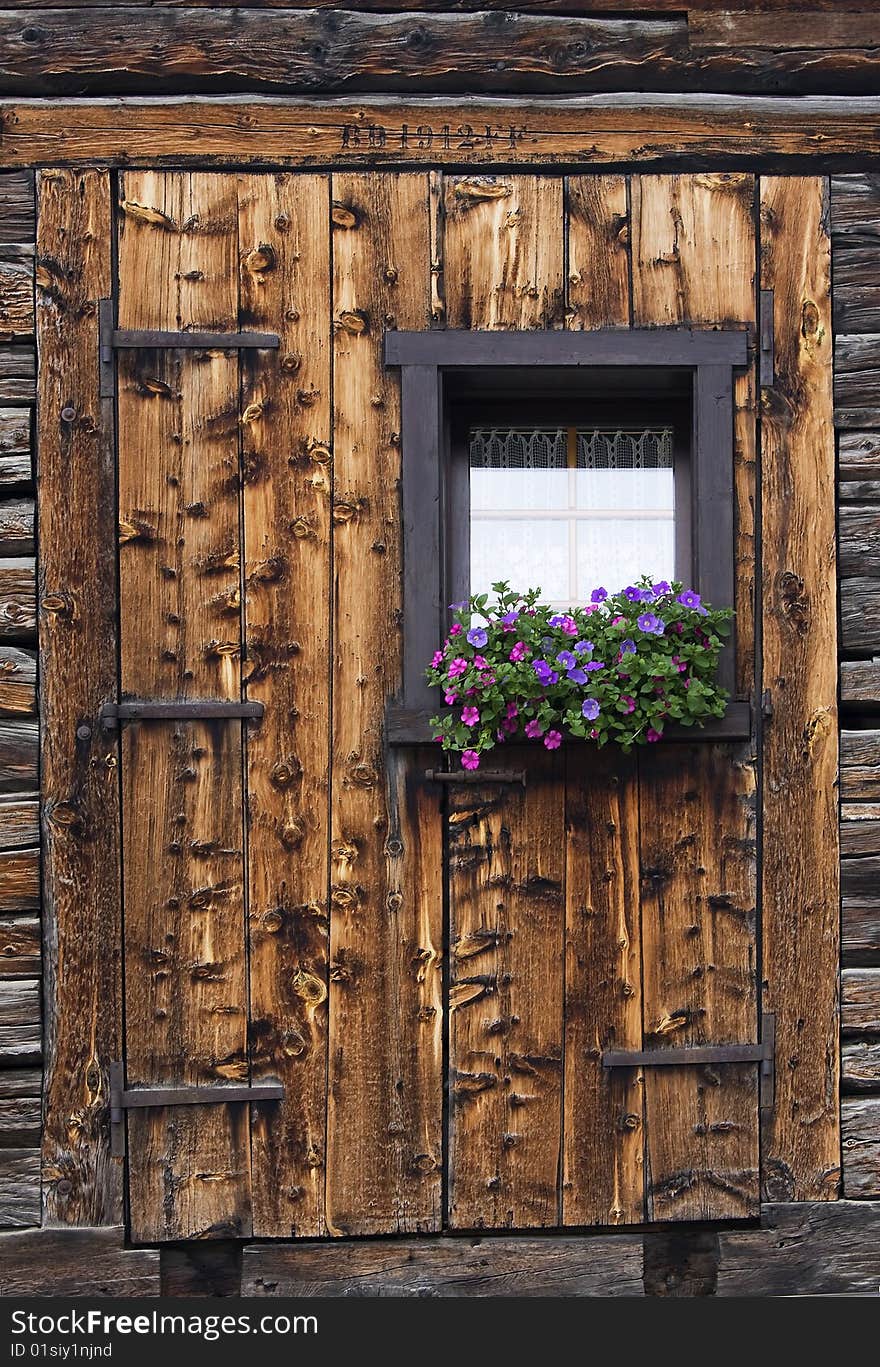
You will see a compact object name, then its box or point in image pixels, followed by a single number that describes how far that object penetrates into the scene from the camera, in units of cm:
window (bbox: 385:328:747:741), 274
